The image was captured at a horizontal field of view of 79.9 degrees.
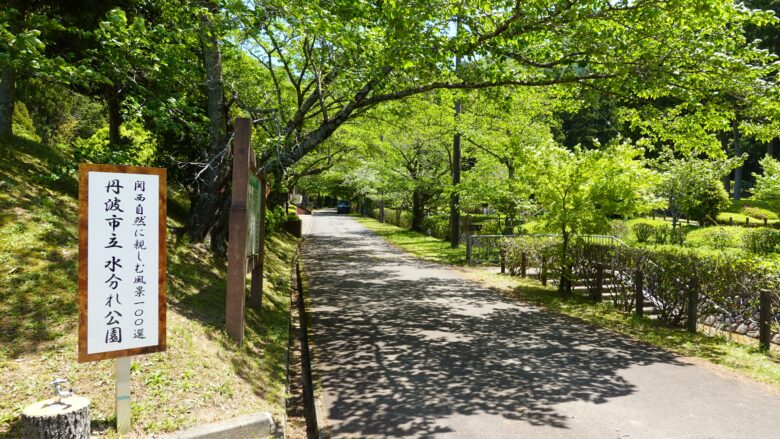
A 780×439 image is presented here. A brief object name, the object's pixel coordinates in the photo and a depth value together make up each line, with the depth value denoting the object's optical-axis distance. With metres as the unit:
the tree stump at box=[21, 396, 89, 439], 3.30
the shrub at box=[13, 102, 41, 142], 19.12
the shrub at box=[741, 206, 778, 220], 30.67
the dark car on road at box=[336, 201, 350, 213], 64.49
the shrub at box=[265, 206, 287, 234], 15.50
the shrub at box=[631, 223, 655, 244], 24.80
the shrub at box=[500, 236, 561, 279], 12.39
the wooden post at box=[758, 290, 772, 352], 6.99
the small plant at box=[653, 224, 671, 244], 23.31
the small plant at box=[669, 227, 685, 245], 22.84
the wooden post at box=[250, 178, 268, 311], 7.84
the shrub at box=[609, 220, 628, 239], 25.58
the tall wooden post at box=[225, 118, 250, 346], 5.77
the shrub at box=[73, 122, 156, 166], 6.25
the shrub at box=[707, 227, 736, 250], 19.69
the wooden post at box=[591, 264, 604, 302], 10.48
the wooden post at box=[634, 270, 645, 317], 9.28
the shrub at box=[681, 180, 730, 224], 28.64
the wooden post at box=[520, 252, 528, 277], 13.59
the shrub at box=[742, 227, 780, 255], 18.30
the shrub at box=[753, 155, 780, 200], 22.48
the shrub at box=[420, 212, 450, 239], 25.58
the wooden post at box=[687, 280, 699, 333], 8.12
